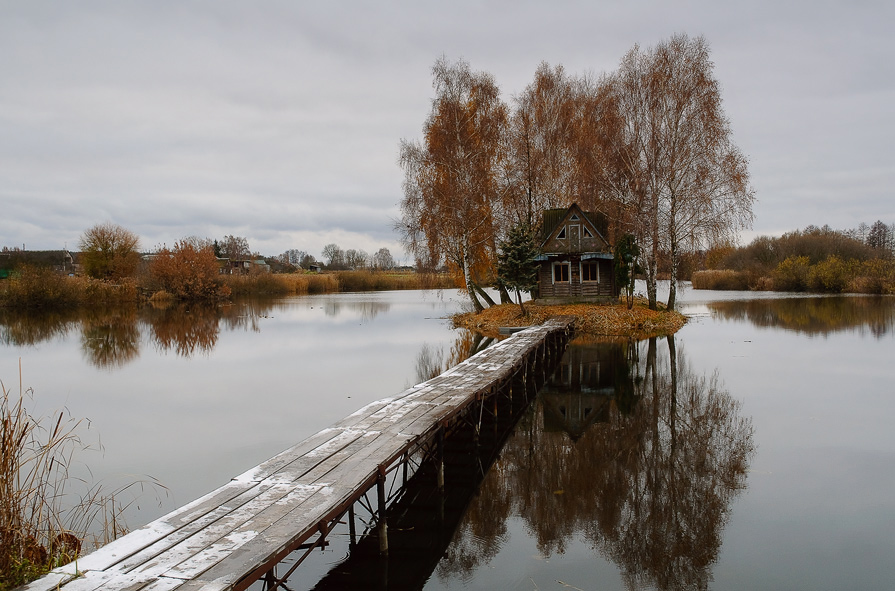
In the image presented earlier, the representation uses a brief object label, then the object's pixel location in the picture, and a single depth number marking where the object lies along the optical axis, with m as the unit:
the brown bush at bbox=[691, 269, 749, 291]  57.47
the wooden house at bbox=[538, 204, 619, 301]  26.70
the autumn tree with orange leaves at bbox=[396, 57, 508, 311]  25.75
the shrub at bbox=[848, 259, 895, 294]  41.88
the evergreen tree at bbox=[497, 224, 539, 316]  24.06
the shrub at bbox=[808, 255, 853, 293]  45.84
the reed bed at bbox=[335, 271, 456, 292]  66.81
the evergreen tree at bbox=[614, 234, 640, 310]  25.83
